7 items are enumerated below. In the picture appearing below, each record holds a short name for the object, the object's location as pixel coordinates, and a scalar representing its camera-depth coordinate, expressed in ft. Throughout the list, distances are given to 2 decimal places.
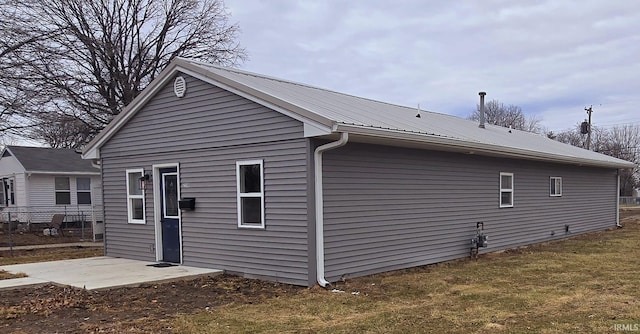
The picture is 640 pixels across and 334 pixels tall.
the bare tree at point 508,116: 174.57
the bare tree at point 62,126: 65.26
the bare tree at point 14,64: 52.60
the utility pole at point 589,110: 134.92
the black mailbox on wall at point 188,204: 31.76
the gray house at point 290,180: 26.50
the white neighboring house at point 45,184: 74.02
